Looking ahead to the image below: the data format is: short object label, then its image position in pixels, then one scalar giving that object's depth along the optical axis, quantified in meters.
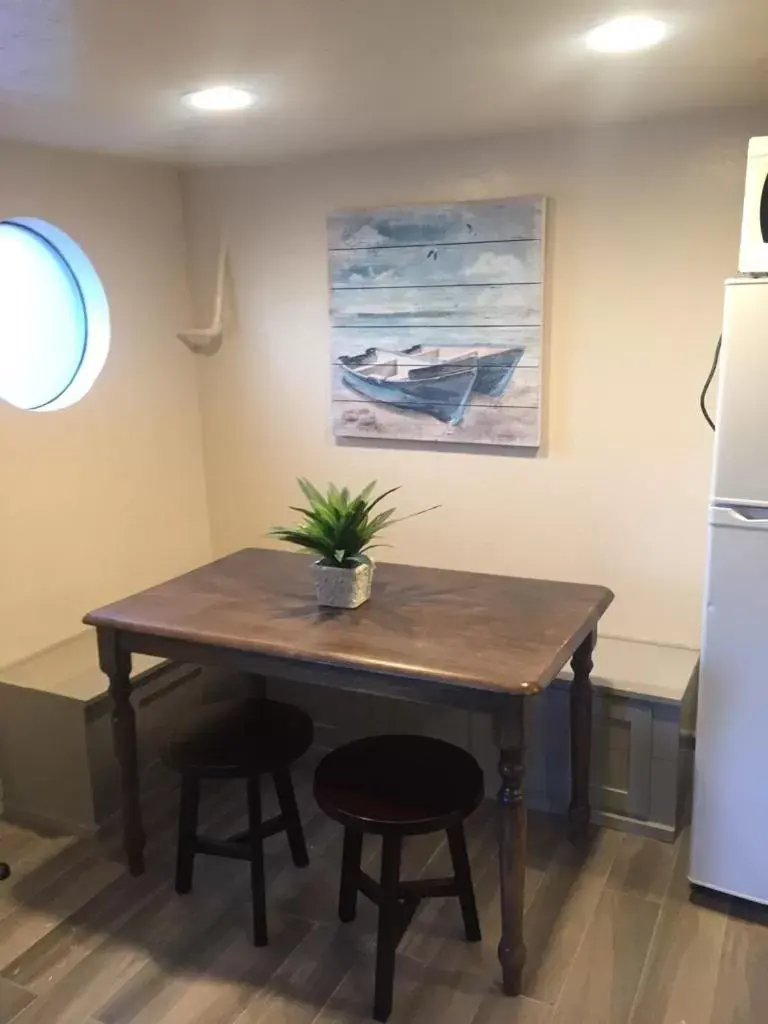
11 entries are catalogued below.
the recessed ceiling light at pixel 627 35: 1.71
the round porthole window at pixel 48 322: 3.14
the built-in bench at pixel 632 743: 2.65
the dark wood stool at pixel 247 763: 2.31
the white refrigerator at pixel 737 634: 2.09
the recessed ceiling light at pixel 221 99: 2.18
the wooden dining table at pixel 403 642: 2.00
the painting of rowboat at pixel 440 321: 2.93
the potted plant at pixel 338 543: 2.38
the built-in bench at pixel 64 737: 2.71
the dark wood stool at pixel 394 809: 2.04
